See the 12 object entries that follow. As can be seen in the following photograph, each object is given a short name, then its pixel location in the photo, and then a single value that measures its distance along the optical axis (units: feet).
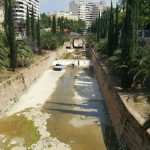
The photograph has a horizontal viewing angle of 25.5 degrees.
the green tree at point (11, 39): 119.85
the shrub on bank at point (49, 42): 223.30
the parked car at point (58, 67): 177.88
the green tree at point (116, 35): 138.92
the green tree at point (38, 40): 197.12
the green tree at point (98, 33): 271.69
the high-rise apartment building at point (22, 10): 564.02
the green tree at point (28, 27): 224.94
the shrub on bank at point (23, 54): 129.70
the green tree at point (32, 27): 211.51
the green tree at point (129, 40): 82.17
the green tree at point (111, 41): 141.00
